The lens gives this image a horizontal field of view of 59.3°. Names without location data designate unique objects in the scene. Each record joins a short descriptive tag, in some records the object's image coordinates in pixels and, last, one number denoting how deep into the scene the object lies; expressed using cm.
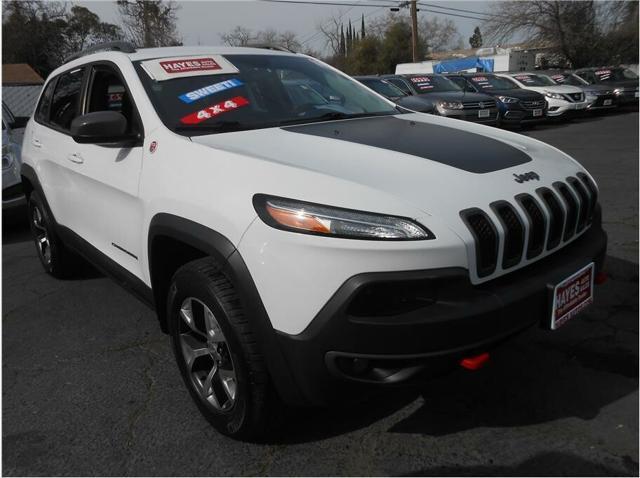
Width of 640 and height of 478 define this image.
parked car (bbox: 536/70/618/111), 1661
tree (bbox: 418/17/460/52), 6843
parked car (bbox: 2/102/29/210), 587
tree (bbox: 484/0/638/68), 3150
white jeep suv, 186
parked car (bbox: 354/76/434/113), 1236
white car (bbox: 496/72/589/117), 1530
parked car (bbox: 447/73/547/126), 1329
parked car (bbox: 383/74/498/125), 1183
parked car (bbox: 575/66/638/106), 1767
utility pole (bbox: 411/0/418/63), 3509
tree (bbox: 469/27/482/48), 8731
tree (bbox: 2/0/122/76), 3148
